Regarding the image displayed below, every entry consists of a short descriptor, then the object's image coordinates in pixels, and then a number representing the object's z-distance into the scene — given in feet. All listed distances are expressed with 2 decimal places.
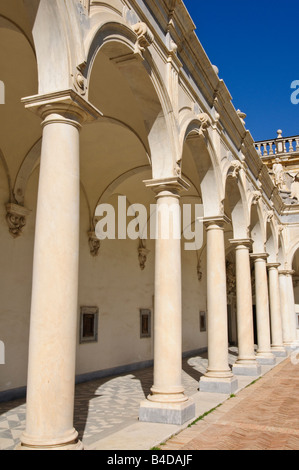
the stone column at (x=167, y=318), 22.44
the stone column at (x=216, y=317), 31.63
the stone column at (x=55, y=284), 13.57
